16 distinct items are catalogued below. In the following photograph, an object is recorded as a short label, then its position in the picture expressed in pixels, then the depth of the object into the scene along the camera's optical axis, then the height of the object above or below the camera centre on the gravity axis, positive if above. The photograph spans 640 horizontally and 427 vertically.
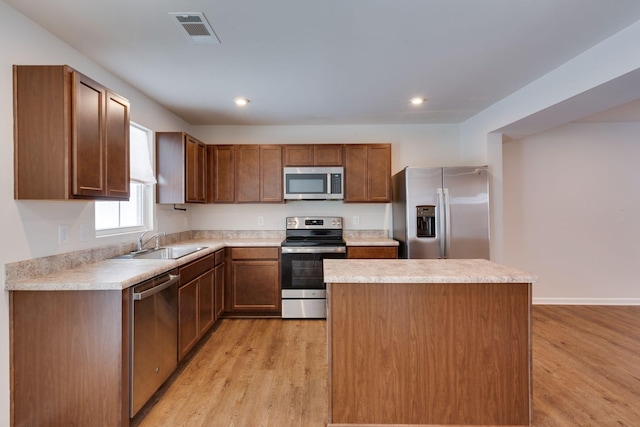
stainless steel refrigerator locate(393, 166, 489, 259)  3.16 +0.06
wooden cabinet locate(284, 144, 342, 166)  3.73 +0.80
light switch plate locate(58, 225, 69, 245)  1.92 -0.11
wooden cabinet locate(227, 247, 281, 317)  3.45 -0.79
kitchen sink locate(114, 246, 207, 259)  2.49 -0.35
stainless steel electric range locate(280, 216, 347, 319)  3.42 -0.75
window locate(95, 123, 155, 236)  2.43 +0.12
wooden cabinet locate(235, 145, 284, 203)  3.75 +0.57
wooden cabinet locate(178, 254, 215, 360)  2.37 -0.80
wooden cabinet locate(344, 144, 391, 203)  3.75 +0.57
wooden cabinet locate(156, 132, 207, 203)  3.11 +0.55
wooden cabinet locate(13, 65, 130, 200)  1.62 +0.50
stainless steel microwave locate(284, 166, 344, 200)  3.68 +0.43
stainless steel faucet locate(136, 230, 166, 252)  2.65 -0.24
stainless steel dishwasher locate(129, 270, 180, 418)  1.73 -0.81
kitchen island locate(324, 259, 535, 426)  1.67 -0.82
